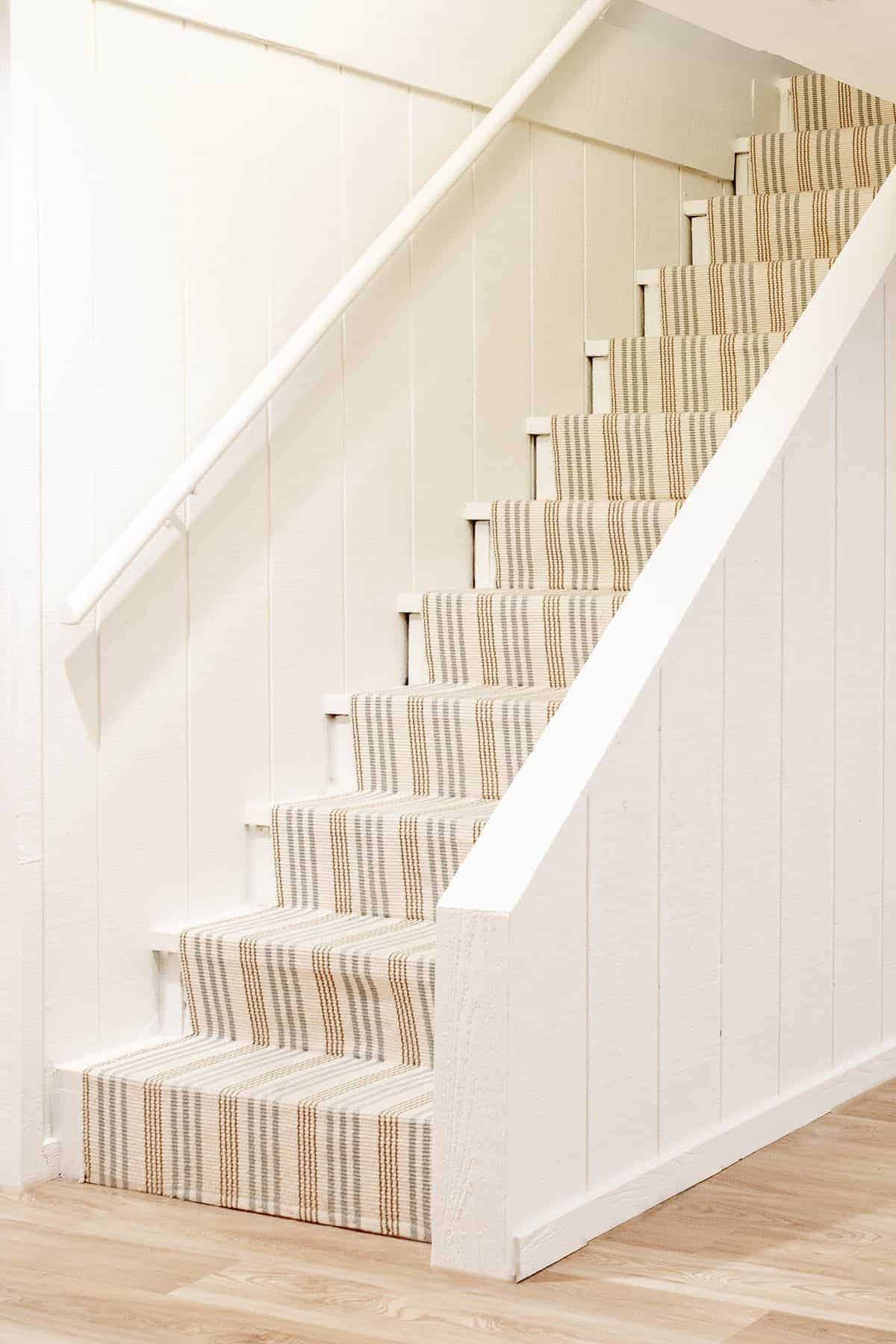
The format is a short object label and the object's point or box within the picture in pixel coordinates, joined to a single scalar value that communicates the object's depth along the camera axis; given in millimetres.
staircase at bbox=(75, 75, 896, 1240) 2629
